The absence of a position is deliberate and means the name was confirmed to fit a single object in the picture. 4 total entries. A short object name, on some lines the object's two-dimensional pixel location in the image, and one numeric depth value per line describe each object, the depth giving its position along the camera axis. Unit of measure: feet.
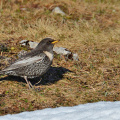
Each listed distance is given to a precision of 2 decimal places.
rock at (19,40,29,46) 55.32
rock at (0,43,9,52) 52.03
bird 39.37
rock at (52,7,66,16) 79.88
